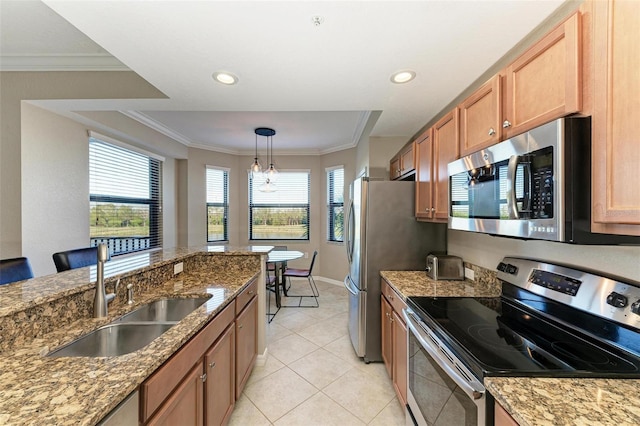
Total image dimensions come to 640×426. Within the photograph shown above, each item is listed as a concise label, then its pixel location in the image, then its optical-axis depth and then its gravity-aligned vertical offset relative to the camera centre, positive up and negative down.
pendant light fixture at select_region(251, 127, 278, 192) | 3.99 +0.67
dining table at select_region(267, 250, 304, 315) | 3.67 -0.69
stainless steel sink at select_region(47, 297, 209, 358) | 1.14 -0.63
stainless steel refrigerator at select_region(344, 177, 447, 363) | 2.39 -0.29
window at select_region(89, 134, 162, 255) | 3.11 +0.21
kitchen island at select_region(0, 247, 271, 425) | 0.69 -0.52
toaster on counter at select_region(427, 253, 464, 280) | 2.11 -0.48
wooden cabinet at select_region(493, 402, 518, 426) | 0.78 -0.67
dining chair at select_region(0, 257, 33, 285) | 1.84 -0.44
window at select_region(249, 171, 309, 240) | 5.43 +0.06
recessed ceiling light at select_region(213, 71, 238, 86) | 1.77 +0.98
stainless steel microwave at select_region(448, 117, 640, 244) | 0.90 +0.11
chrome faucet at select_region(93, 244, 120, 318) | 1.28 -0.41
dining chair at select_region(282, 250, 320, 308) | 4.07 -1.04
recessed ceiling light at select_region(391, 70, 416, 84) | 1.76 +0.98
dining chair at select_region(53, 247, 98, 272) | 2.13 -0.41
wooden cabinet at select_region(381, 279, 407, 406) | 1.78 -1.02
